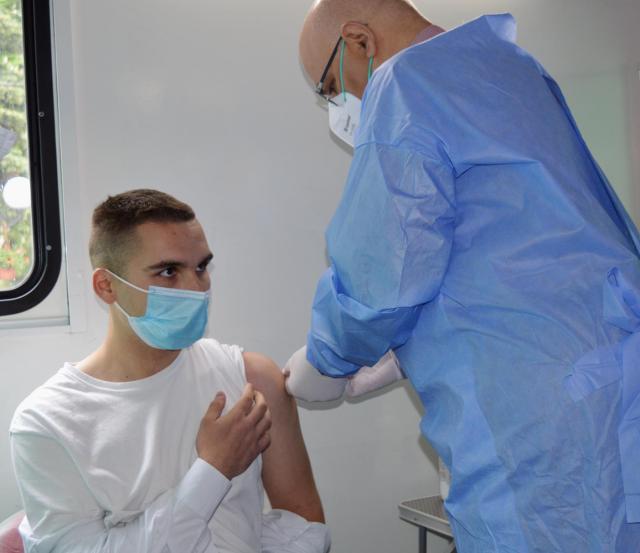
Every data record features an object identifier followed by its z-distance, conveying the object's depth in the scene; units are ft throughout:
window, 7.44
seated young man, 5.17
